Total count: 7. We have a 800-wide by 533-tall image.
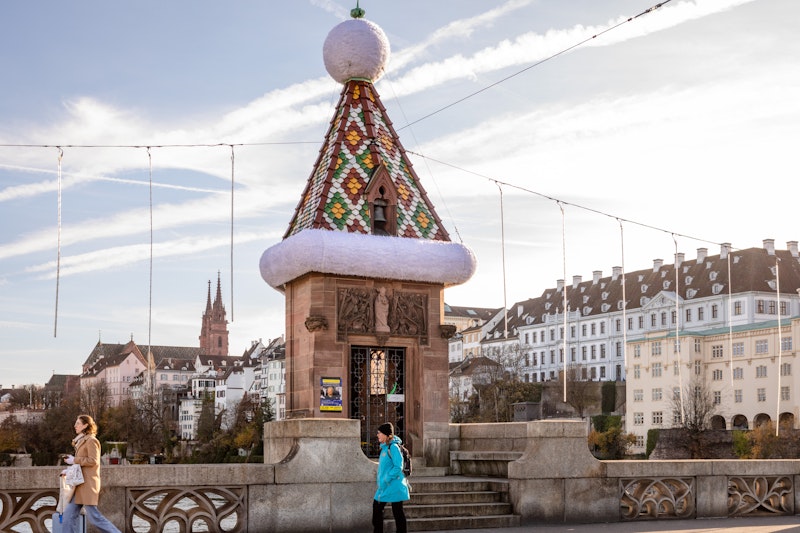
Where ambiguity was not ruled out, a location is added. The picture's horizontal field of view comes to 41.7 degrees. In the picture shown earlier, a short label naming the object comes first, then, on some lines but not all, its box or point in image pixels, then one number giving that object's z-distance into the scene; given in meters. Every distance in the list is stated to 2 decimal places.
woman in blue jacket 13.18
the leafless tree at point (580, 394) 112.12
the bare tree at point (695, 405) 93.69
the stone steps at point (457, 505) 15.02
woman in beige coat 12.13
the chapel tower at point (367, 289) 18.83
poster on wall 18.78
